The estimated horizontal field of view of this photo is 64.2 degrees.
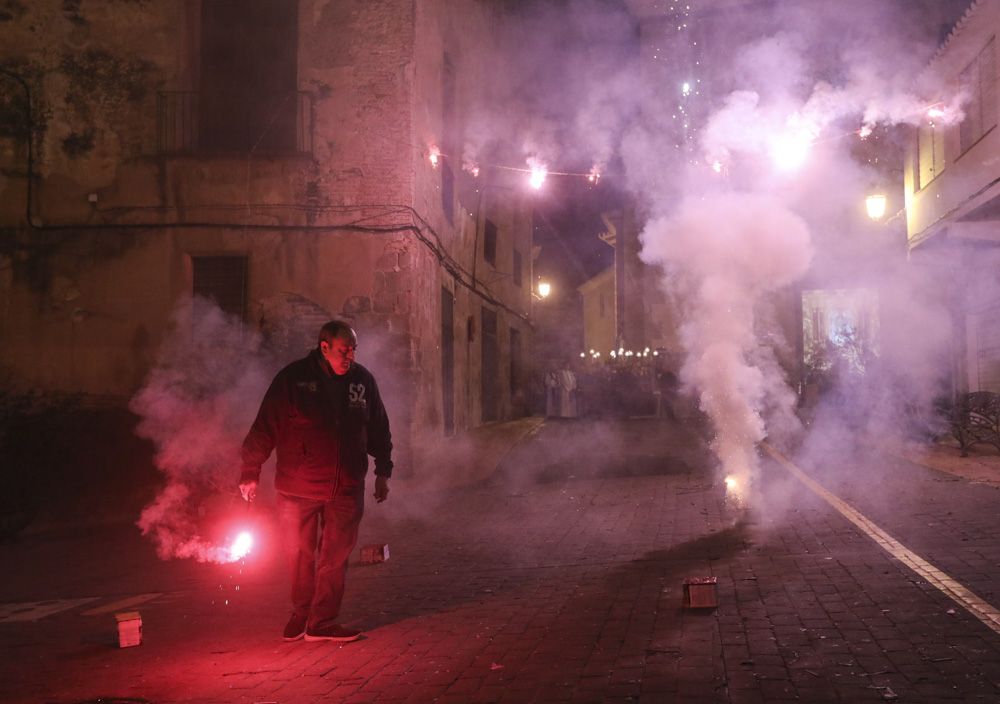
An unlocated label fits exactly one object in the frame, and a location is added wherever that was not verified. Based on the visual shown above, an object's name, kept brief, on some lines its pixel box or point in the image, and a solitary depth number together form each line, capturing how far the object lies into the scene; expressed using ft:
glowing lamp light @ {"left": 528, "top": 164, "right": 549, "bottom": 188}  47.55
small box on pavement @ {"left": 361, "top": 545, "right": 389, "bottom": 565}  22.17
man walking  14.85
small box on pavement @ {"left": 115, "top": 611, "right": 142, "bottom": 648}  15.42
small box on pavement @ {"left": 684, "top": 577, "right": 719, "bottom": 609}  15.17
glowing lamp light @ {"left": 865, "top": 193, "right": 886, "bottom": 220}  54.54
